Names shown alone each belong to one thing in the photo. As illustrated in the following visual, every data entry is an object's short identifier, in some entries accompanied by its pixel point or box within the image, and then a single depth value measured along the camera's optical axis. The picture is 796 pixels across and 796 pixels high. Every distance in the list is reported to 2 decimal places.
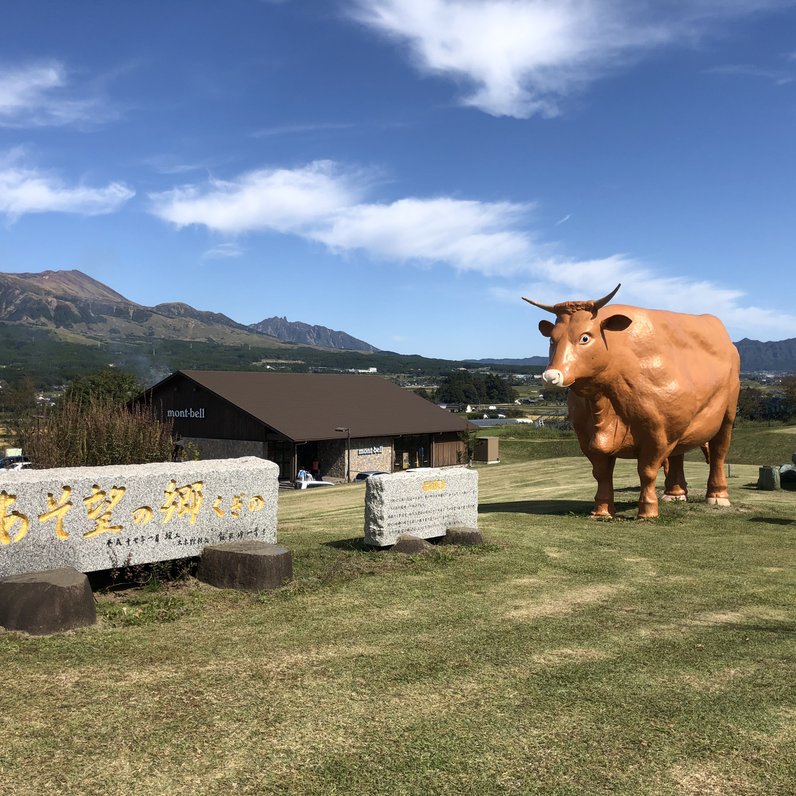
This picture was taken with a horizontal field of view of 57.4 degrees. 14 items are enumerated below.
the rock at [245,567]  8.28
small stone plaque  10.17
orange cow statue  12.87
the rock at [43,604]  6.56
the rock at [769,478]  18.72
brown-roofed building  36.47
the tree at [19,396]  71.88
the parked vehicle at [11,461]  38.92
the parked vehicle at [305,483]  33.39
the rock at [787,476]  19.34
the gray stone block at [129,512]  7.25
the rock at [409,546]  10.19
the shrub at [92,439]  13.37
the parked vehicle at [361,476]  37.65
